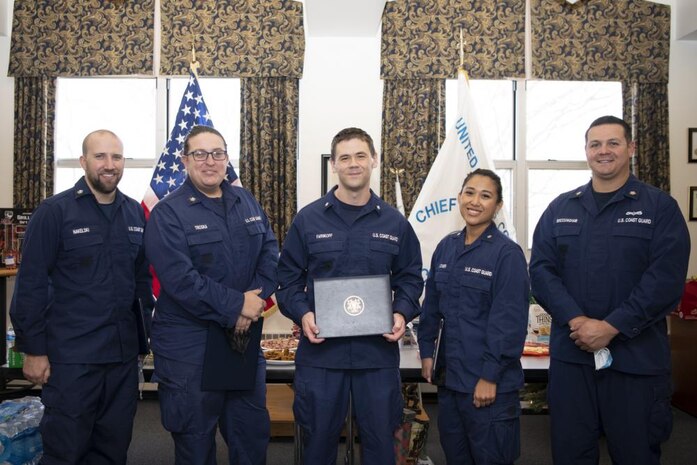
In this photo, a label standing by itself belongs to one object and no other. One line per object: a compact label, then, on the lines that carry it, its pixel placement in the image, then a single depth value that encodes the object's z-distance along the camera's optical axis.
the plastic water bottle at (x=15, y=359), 3.12
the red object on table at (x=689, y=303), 4.56
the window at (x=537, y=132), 5.54
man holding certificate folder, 2.28
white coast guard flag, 4.19
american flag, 4.17
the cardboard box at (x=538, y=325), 3.53
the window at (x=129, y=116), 5.48
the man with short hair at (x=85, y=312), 2.49
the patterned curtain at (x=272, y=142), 5.23
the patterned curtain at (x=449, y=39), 5.26
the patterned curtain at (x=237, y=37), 5.22
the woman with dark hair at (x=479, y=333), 2.27
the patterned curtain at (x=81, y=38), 5.22
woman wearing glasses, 2.34
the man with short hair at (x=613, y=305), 2.32
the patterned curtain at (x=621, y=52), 5.33
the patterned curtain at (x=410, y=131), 5.26
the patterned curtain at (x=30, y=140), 5.24
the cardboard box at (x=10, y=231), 4.88
